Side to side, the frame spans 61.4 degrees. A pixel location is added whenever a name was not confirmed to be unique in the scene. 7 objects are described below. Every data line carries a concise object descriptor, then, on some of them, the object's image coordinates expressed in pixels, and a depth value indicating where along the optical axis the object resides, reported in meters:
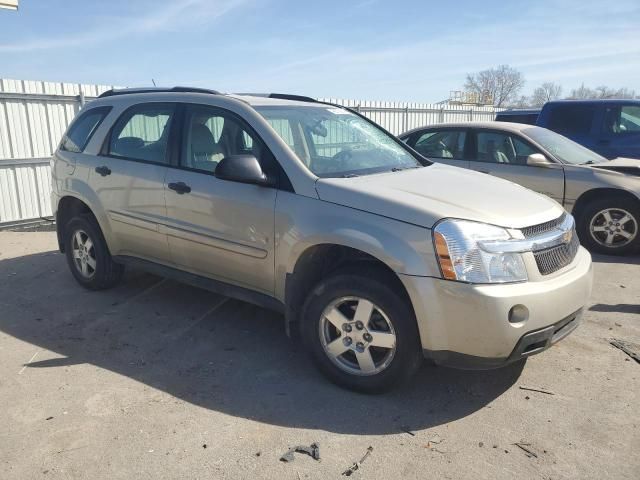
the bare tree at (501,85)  73.88
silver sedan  6.66
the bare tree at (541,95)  64.65
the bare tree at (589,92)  55.01
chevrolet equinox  3.02
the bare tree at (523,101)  66.76
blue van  8.78
